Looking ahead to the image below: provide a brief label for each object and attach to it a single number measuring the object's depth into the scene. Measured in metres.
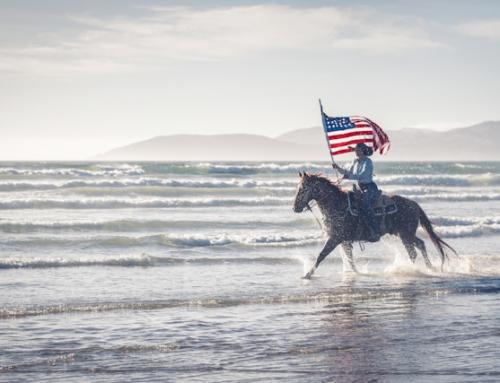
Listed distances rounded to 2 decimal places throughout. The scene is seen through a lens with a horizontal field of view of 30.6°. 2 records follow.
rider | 17.72
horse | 17.50
